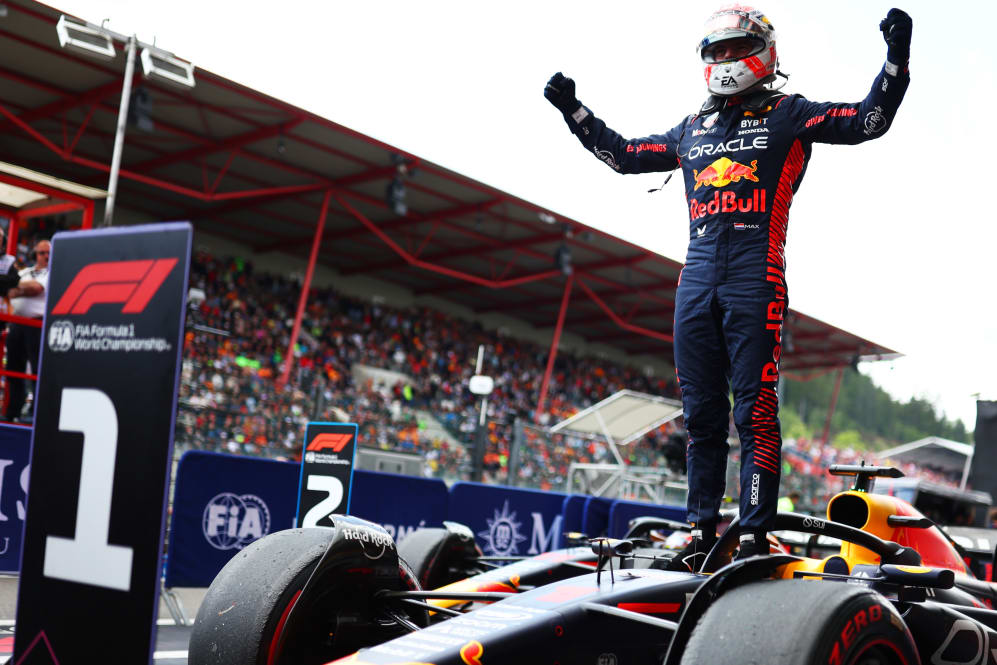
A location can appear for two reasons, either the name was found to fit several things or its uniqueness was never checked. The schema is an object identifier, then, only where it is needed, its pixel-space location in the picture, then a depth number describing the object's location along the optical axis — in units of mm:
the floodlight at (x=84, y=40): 11305
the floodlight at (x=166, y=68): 11961
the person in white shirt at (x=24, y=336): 8086
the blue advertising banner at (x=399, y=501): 8031
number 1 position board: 2084
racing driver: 3244
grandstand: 14008
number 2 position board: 5996
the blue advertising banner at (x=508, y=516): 8938
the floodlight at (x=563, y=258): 20203
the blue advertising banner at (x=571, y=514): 9625
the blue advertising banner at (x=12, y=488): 6199
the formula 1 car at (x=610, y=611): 2555
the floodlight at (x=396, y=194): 16891
